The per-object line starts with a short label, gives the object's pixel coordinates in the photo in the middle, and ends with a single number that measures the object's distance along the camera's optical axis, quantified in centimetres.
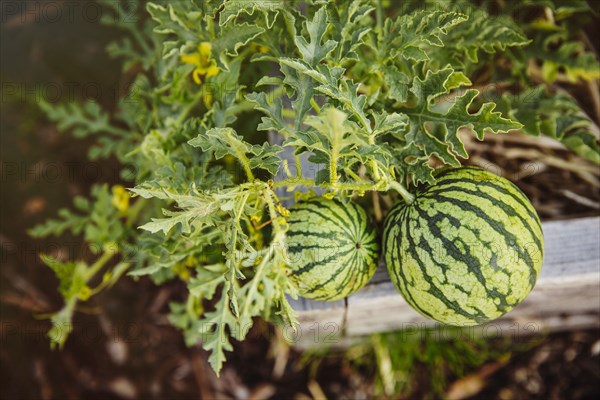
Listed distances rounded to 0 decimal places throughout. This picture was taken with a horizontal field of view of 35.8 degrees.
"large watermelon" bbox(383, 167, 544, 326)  74
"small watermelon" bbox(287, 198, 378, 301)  76
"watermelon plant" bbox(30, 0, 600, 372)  72
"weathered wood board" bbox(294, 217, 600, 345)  85
